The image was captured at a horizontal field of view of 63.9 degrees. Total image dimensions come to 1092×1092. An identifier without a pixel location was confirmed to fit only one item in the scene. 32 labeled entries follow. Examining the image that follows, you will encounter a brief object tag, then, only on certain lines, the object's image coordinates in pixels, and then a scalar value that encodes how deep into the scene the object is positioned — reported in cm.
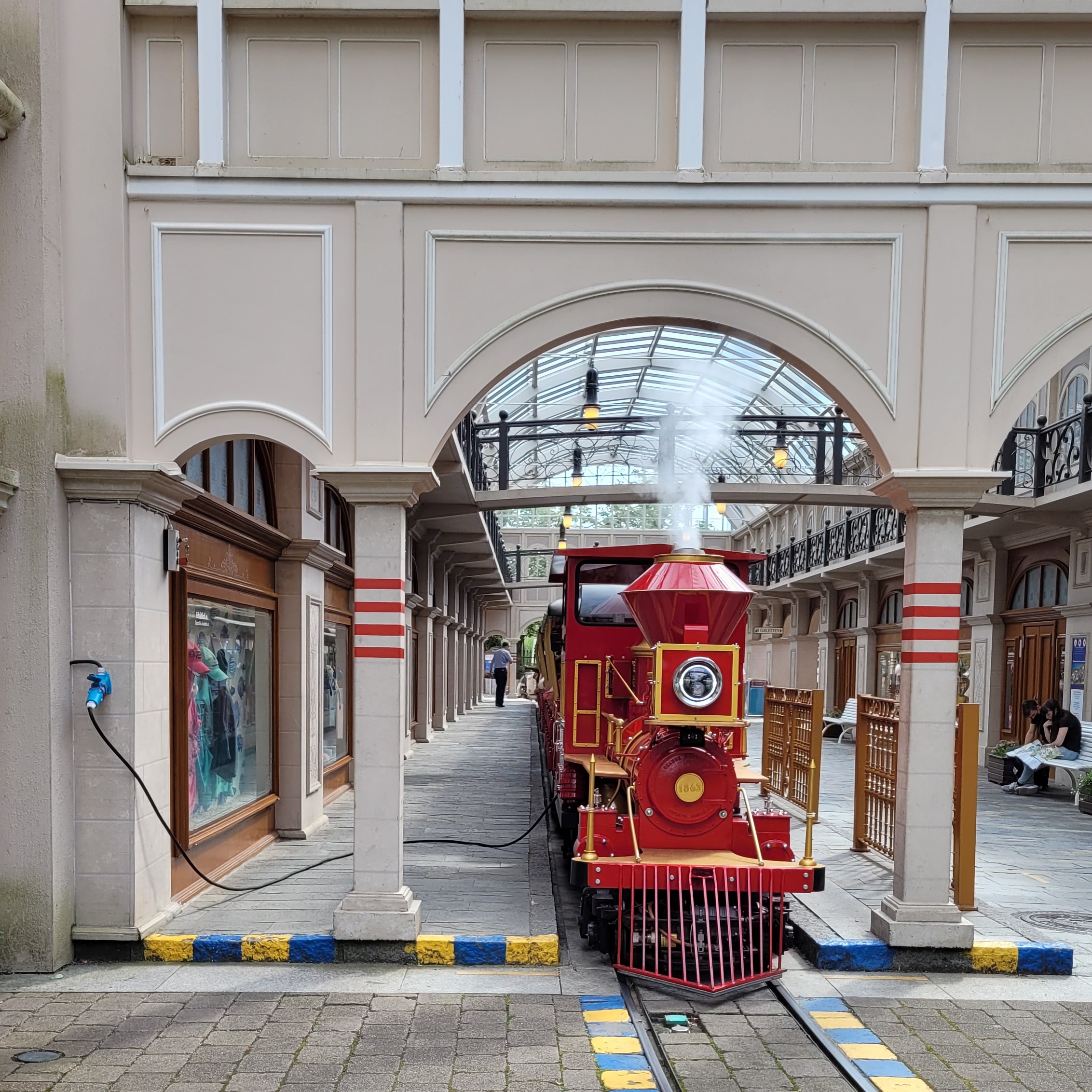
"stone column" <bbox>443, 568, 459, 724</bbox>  2248
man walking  2977
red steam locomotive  524
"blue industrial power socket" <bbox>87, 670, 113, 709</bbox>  522
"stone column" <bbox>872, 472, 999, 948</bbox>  548
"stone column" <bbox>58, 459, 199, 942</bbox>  543
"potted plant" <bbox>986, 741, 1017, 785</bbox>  1302
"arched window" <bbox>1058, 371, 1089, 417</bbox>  1291
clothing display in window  661
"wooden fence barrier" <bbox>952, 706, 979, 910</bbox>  597
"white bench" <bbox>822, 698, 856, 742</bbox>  1811
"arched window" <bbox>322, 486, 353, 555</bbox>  970
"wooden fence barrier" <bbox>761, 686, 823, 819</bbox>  873
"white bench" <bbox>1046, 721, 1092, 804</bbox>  1138
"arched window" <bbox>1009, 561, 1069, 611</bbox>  1335
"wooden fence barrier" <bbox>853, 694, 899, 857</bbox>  737
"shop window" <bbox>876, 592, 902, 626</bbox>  1931
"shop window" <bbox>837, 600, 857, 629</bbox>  2233
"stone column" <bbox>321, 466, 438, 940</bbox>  547
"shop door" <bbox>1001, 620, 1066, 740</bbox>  1327
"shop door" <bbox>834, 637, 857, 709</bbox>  2189
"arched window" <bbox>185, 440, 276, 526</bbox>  663
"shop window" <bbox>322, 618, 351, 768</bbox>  982
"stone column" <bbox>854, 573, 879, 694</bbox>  1997
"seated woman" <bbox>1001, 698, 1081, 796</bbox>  1159
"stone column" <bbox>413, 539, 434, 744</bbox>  1645
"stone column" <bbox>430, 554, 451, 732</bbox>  1928
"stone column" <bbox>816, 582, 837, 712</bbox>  2302
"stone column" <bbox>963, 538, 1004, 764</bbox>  1474
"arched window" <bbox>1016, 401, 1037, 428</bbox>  1456
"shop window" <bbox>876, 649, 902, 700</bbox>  1900
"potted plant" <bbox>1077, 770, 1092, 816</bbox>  1082
